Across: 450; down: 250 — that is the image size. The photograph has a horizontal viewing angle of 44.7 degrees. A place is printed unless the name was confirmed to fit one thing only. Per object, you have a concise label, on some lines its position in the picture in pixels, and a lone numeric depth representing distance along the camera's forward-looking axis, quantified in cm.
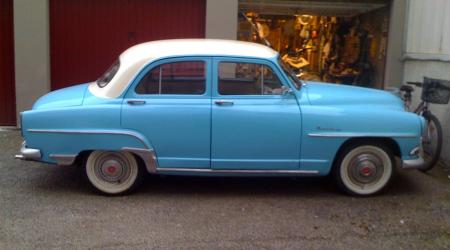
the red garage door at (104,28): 874
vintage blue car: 561
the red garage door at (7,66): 856
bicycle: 673
